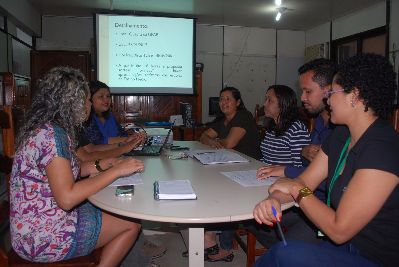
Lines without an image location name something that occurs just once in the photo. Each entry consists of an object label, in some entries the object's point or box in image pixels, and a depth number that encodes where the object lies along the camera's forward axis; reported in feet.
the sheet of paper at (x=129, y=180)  5.02
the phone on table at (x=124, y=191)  4.42
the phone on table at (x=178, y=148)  8.55
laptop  7.73
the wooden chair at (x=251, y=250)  6.56
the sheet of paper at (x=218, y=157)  6.67
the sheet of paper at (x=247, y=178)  5.05
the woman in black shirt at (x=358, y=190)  3.39
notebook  4.25
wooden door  18.65
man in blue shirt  5.36
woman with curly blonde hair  4.21
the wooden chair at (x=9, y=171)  4.37
